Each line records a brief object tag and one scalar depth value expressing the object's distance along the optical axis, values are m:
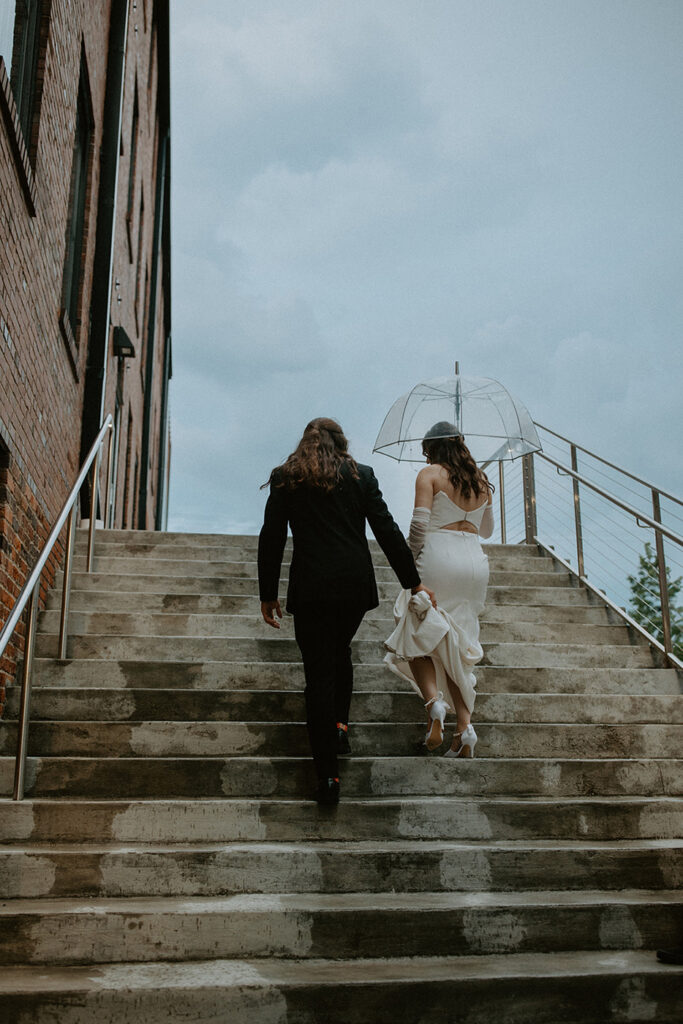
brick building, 5.29
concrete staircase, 3.24
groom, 4.25
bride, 4.71
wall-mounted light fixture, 10.50
